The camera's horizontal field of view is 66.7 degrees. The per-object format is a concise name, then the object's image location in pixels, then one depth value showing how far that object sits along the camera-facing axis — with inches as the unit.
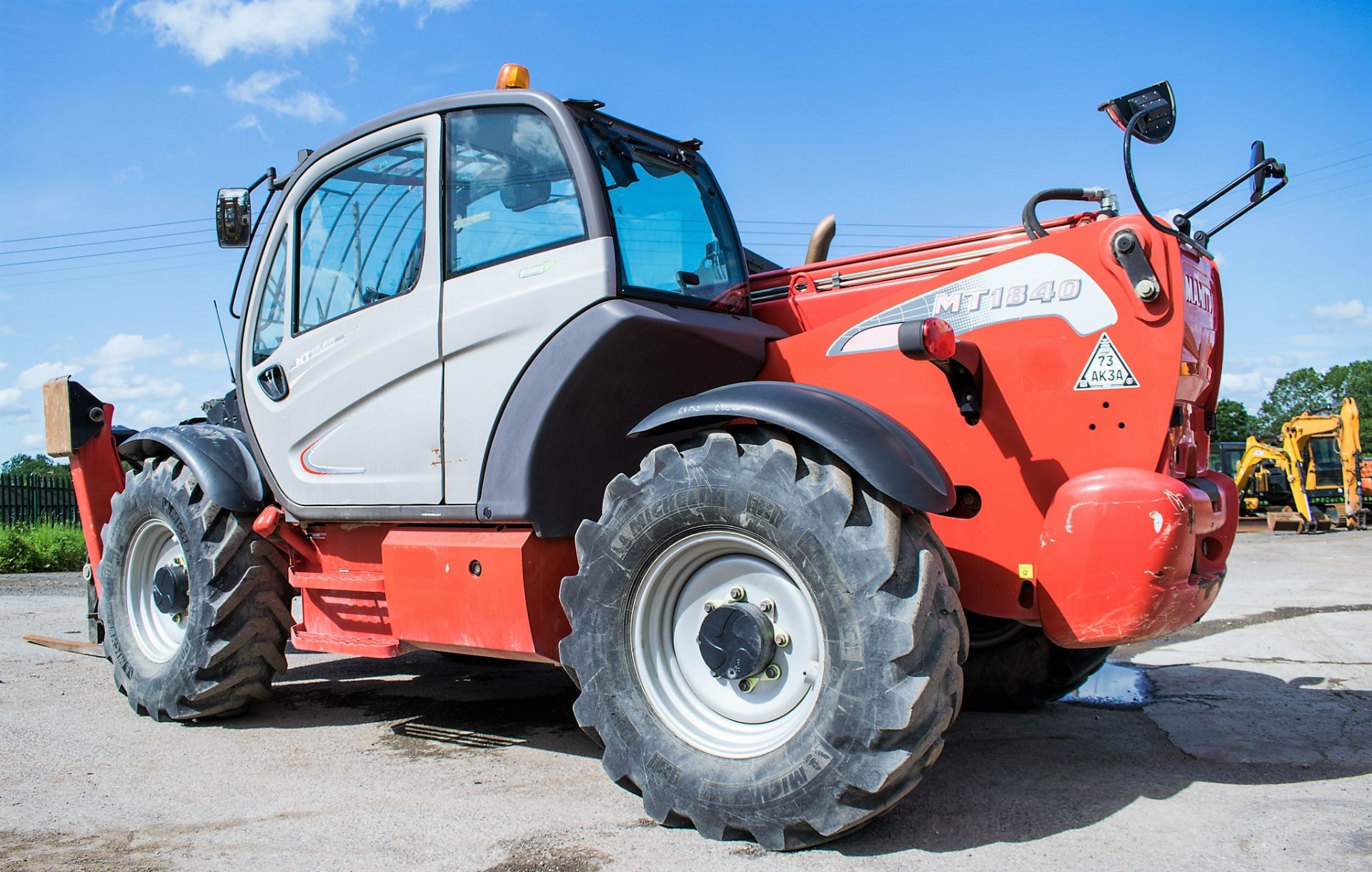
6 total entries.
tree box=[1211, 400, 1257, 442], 3196.4
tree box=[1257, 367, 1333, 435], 3890.0
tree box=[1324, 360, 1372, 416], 3791.8
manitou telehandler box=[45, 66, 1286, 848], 125.7
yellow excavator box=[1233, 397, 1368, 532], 944.3
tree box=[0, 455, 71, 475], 1894.7
